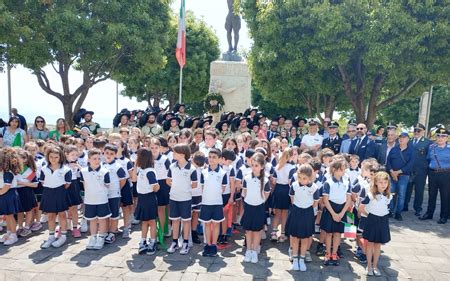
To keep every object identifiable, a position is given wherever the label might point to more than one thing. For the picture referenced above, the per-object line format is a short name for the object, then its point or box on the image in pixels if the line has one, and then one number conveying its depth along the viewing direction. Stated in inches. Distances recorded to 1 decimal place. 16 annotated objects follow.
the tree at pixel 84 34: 441.7
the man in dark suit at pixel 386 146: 295.3
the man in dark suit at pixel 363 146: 307.7
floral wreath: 474.3
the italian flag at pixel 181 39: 528.1
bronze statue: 540.4
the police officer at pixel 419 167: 313.3
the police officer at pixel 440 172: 289.9
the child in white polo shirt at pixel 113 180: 211.6
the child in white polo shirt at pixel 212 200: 203.9
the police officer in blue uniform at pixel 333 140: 321.4
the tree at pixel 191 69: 861.8
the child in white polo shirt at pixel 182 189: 205.6
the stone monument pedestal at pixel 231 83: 510.6
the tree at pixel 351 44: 414.3
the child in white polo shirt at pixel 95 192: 206.7
